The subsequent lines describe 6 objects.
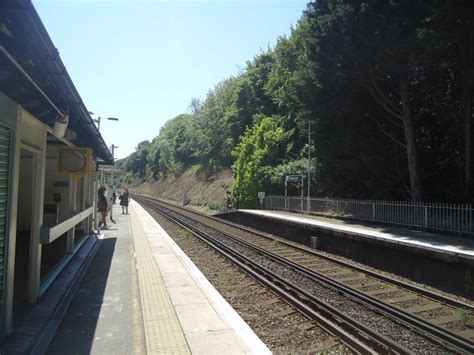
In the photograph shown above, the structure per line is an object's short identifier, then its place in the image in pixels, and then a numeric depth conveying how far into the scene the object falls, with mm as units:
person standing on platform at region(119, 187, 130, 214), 30425
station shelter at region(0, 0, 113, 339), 4262
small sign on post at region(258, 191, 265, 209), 30547
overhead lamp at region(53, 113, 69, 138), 6980
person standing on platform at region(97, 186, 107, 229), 19720
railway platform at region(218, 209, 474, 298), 9430
